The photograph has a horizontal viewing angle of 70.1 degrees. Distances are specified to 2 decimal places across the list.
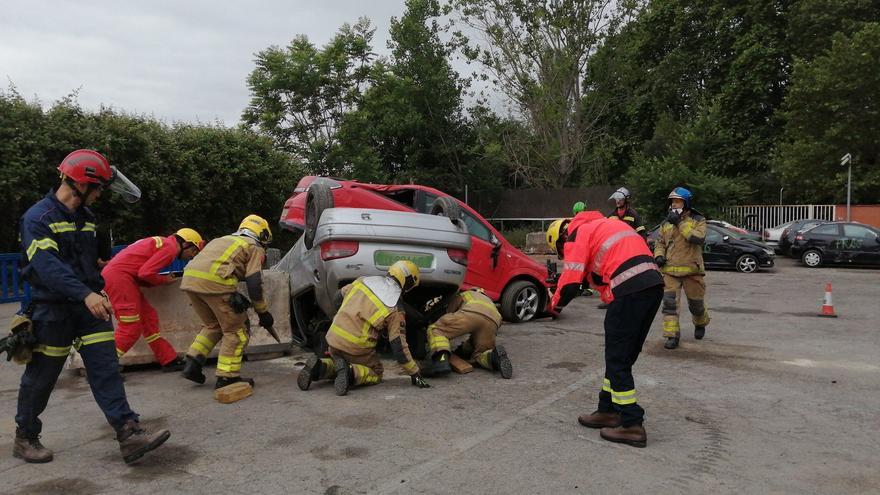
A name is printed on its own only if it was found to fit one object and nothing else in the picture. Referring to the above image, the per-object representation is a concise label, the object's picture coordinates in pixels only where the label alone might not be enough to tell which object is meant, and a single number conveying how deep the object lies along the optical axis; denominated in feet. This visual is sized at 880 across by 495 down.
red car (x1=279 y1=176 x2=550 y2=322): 26.94
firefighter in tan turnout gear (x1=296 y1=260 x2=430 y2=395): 17.76
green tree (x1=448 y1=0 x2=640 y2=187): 95.20
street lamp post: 72.43
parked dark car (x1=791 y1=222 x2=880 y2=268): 57.77
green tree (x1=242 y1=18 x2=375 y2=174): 78.54
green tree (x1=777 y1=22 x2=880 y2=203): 76.43
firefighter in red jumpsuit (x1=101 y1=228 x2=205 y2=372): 19.36
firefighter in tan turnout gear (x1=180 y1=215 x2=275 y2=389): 17.54
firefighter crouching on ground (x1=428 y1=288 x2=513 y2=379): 19.24
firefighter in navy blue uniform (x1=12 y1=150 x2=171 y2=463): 12.43
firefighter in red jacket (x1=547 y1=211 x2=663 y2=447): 14.02
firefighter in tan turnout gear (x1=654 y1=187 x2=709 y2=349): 24.17
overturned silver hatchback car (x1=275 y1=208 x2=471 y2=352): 19.53
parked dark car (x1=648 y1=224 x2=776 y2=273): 55.72
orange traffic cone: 31.37
